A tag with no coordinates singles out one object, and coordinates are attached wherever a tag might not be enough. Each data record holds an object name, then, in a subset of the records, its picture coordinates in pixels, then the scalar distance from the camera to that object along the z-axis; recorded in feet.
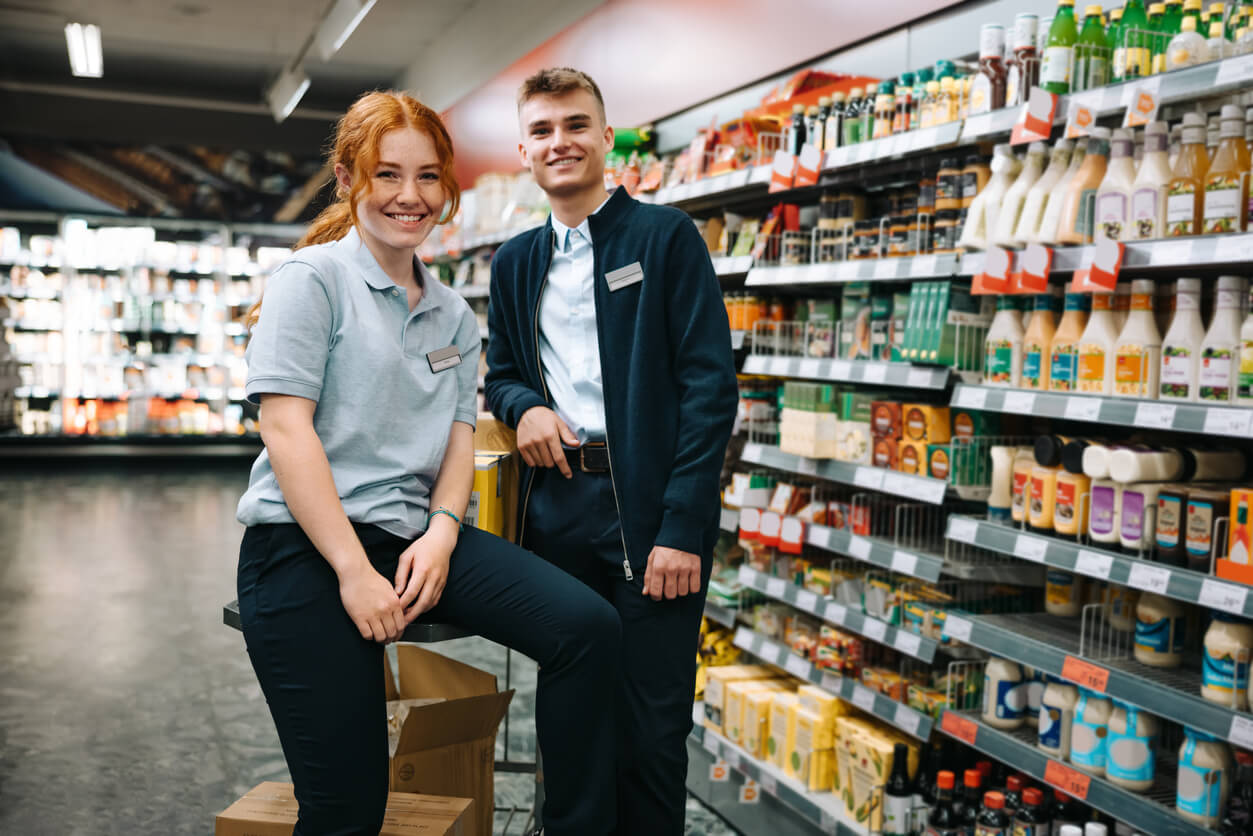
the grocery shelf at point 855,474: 9.20
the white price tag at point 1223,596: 6.48
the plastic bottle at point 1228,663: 6.94
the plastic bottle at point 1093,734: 7.97
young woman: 5.28
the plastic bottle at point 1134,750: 7.64
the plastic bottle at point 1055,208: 8.15
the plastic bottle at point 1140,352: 7.65
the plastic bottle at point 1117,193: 7.59
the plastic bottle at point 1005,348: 8.69
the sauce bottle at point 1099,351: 7.88
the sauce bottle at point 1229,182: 6.95
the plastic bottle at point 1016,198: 8.45
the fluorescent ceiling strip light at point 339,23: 25.73
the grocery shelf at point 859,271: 9.00
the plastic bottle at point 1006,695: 8.96
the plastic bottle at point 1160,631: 7.89
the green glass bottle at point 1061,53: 8.01
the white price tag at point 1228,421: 6.48
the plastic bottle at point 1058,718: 8.29
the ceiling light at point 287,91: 33.19
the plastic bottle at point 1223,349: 6.98
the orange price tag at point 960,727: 8.77
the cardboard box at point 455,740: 6.92
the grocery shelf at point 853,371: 9.11
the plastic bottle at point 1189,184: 7.22
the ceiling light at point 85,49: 29.30
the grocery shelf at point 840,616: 9.30
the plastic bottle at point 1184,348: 7.34
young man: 6.64
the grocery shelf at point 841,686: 9.35
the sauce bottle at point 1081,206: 7.95
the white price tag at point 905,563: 9.30
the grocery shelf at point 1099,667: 6.70
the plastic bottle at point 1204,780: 7.08
